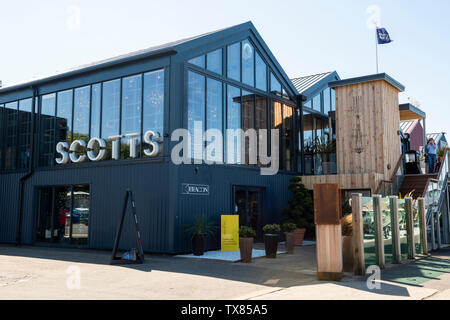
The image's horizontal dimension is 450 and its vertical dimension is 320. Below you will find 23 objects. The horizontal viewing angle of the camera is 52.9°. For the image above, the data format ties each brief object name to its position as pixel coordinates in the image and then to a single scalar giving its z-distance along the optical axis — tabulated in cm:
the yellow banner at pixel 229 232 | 1423
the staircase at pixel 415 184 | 1702
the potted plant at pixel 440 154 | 2306
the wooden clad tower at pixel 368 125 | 1820
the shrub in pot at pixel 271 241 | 1307
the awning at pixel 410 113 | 2039
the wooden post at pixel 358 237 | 959
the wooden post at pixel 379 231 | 1064
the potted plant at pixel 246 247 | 1220
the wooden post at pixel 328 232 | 900
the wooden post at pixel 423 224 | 1357
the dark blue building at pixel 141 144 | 1417
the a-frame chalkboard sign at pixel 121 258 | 1151
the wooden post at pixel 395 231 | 1164
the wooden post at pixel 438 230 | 1533
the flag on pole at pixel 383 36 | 2088
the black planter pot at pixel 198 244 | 1348
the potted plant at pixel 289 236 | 1426
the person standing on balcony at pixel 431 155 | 1909
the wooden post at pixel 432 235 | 1482
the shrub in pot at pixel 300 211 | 1709
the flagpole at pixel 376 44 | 2120
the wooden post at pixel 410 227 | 1250
